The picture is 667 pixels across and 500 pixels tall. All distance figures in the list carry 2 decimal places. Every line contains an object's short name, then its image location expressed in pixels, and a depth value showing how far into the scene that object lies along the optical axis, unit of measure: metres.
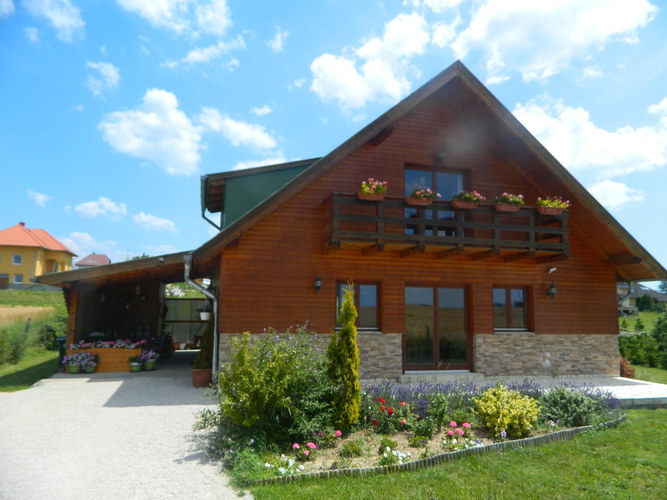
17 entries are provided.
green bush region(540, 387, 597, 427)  6.96
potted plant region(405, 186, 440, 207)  10.21
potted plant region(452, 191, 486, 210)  10.51
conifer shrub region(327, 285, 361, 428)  6.19
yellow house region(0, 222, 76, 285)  47.00
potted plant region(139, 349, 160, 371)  12.53
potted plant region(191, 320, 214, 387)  10.05
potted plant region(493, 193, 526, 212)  10.84
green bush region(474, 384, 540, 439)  6.29
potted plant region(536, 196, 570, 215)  11.10
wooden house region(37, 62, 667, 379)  10.07
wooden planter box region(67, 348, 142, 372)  12.30
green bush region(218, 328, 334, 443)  5.87
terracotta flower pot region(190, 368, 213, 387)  10.03
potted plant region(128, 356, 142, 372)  12.25
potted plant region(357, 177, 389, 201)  9.96
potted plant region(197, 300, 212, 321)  11.43
